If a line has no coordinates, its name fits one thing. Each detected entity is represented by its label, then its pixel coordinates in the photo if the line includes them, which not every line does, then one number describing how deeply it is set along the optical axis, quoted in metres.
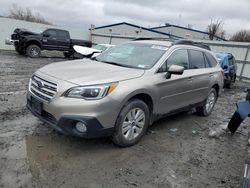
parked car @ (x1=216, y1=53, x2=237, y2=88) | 7.95
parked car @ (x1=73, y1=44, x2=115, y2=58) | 7.74
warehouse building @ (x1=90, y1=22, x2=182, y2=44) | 17.00
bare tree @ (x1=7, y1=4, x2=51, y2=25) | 26.83
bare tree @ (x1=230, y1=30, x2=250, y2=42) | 31.64
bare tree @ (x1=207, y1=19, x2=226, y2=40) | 29.74
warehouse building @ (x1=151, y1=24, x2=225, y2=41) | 30.39
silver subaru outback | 2.56
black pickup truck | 11.24
